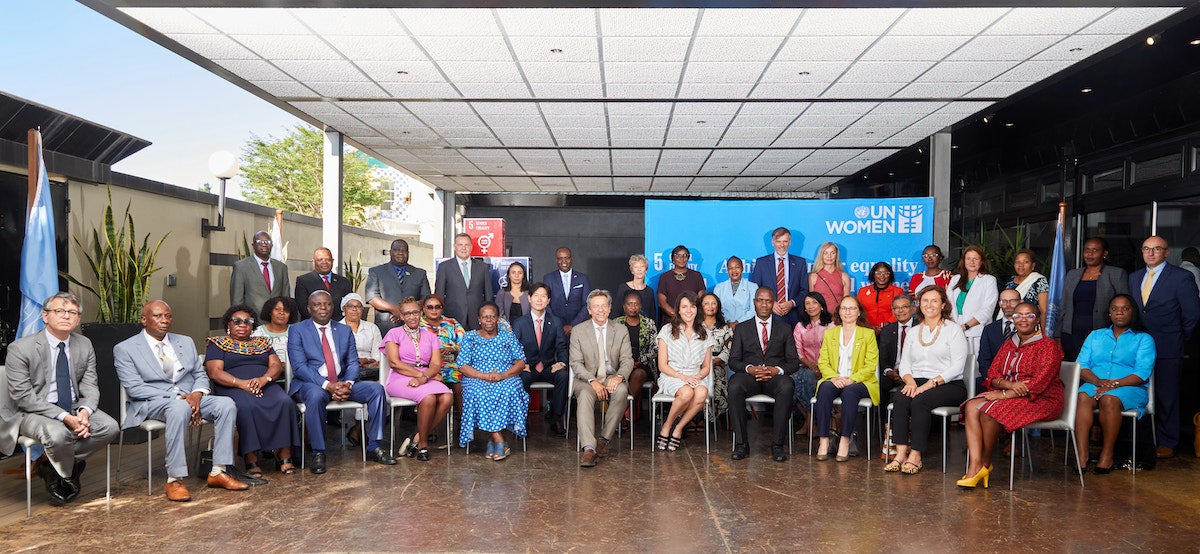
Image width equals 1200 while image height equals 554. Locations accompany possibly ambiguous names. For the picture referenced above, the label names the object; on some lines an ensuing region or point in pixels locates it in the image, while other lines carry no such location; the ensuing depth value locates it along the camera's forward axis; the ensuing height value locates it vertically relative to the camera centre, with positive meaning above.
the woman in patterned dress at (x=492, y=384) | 5.84 -0.75
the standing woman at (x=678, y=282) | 7.73 -0.03
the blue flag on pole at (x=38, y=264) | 4.99 +0.06
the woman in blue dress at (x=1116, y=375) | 5.45 -0.61
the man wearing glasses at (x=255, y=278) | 7.16 -0.02
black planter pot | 6.19 -0.61
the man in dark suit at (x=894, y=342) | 6.08 -0.45
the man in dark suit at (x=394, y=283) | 7.36 -0.06
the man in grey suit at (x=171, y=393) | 4.74 -0.68
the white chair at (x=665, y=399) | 6.07 -0.86
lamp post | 8.41 +1.10
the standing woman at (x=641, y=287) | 7.48 -0.08
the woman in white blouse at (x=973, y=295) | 6.72 -0.11
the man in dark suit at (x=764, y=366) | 5.94 -0.63
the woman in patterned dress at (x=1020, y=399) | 5.07 -0.71
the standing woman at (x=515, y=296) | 7.98 -0.18
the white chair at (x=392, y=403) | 5.74 -0.86
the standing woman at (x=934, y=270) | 7.36 +0.10
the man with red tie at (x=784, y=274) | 7.68 +0.05
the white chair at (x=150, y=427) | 4.71 -0.85
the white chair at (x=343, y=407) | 5.45 -0.86
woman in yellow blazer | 5.81 -0.63
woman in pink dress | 5.82 -0.68
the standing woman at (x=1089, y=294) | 6.06 -0.09
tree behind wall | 28.34 +3.55
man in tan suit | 6.02 -0.59
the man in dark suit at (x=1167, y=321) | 5.75 -0.26
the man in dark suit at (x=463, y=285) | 7.58 -0.07
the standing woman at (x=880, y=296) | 7.20 -0.13
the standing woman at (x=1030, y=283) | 6.53 -0.01
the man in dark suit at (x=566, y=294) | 7.75 -0.15
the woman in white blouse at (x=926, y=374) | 5.46 -0.62
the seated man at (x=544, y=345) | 6.81 -0.55
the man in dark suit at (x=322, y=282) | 6.98 -0.05
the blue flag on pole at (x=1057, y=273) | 6.80 +0.07
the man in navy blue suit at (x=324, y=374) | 5.41 -0.66
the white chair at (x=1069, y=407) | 5.09 -0.76
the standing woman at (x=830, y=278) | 7.52 +0.02
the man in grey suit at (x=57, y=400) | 4.40 -0.68
